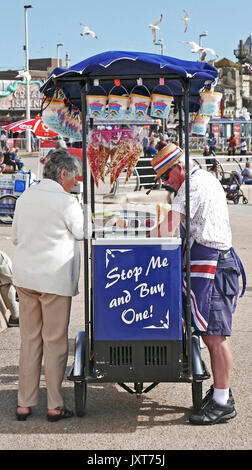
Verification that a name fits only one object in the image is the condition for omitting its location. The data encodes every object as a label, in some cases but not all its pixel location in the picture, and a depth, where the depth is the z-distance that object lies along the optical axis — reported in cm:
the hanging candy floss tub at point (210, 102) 453
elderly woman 425
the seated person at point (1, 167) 1652
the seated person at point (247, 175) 1939
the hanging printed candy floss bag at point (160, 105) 452
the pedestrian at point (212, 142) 3028
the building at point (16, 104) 6397
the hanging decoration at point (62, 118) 484
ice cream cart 412
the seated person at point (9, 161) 2107
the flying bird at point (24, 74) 3430
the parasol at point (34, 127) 1872
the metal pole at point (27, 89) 4628
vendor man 427
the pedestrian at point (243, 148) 3876
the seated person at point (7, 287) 637
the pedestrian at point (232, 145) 3859
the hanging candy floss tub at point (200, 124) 488
